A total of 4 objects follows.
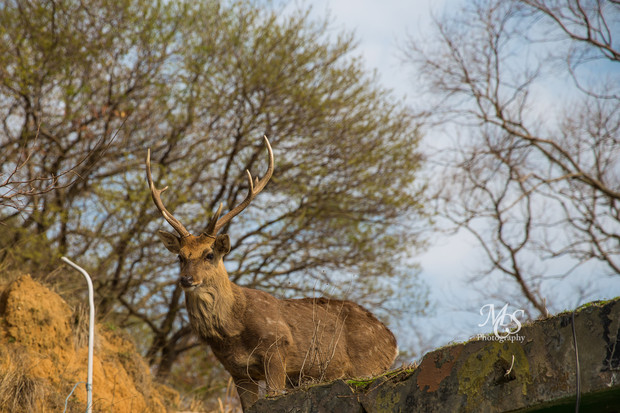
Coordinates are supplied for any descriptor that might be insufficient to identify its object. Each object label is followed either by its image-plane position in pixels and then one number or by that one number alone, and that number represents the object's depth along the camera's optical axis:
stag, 15.84
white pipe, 15.83
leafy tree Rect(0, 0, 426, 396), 31.34
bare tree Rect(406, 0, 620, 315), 37.81
